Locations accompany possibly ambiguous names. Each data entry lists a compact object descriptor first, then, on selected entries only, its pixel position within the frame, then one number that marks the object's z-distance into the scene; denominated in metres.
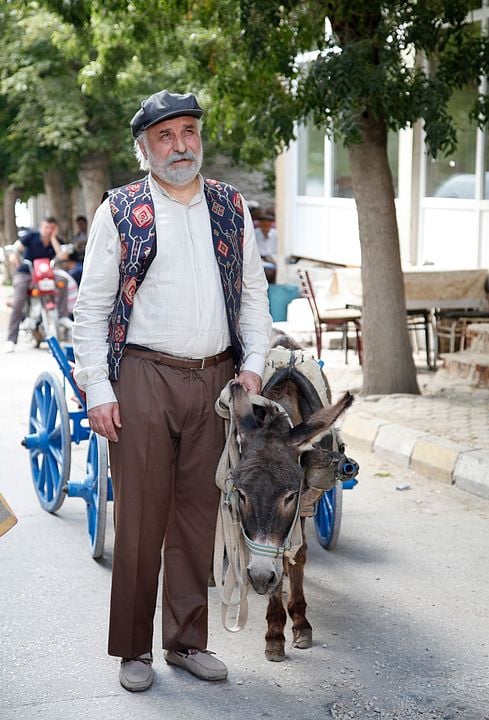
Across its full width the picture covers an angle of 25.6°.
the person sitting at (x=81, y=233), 23.10
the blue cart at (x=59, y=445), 6.21
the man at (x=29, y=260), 15.09
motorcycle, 14.85
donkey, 3.96
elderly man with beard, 4.21
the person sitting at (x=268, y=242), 18.31
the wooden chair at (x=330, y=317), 12.10
